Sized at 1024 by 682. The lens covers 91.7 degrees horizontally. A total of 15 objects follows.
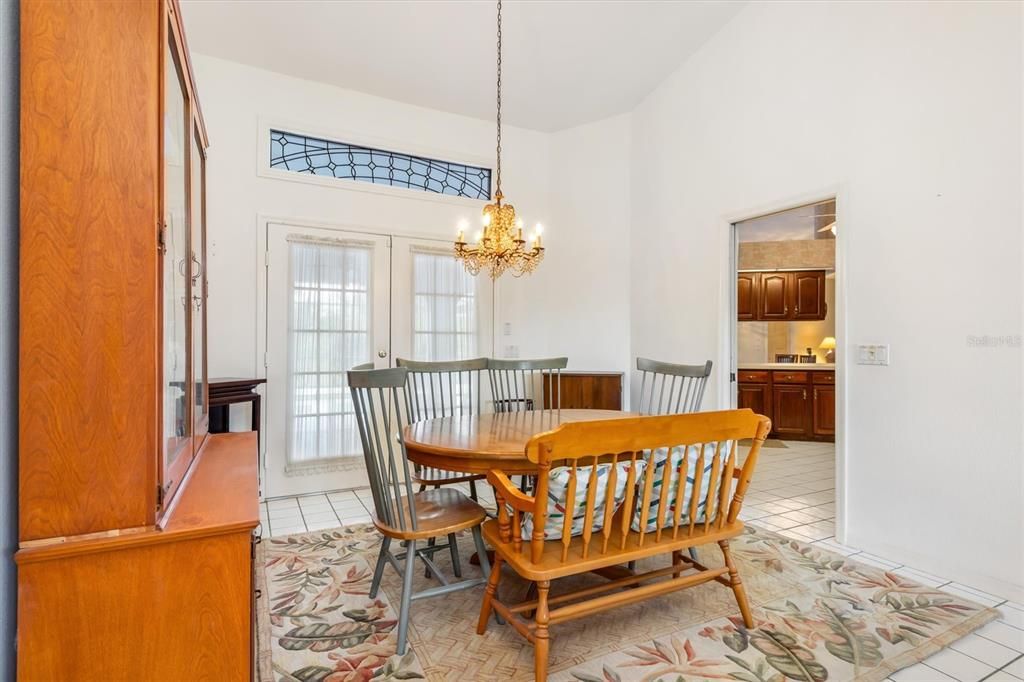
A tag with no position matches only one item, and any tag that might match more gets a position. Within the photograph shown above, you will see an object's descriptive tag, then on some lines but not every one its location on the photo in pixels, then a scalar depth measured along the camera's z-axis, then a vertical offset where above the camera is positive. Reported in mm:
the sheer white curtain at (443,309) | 4492 +272
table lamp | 6840 -98
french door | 3941 +78
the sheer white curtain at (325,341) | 3998 -22
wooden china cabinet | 1020 -108
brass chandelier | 3088 +602
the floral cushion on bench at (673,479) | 1743 -505
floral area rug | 1791 -1195
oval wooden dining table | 1990 -451
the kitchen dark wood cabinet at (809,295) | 6707 +608
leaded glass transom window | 4062 +1524
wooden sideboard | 4629 -489
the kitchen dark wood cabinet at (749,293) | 6863 +646
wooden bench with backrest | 1576 -571
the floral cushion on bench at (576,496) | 1606 -526
